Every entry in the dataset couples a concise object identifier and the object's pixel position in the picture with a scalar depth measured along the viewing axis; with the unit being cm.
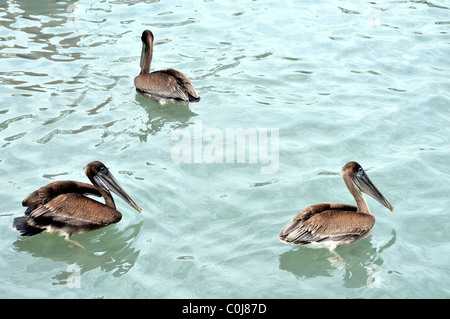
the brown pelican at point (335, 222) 1064
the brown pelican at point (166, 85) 1580
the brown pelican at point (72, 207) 1095
